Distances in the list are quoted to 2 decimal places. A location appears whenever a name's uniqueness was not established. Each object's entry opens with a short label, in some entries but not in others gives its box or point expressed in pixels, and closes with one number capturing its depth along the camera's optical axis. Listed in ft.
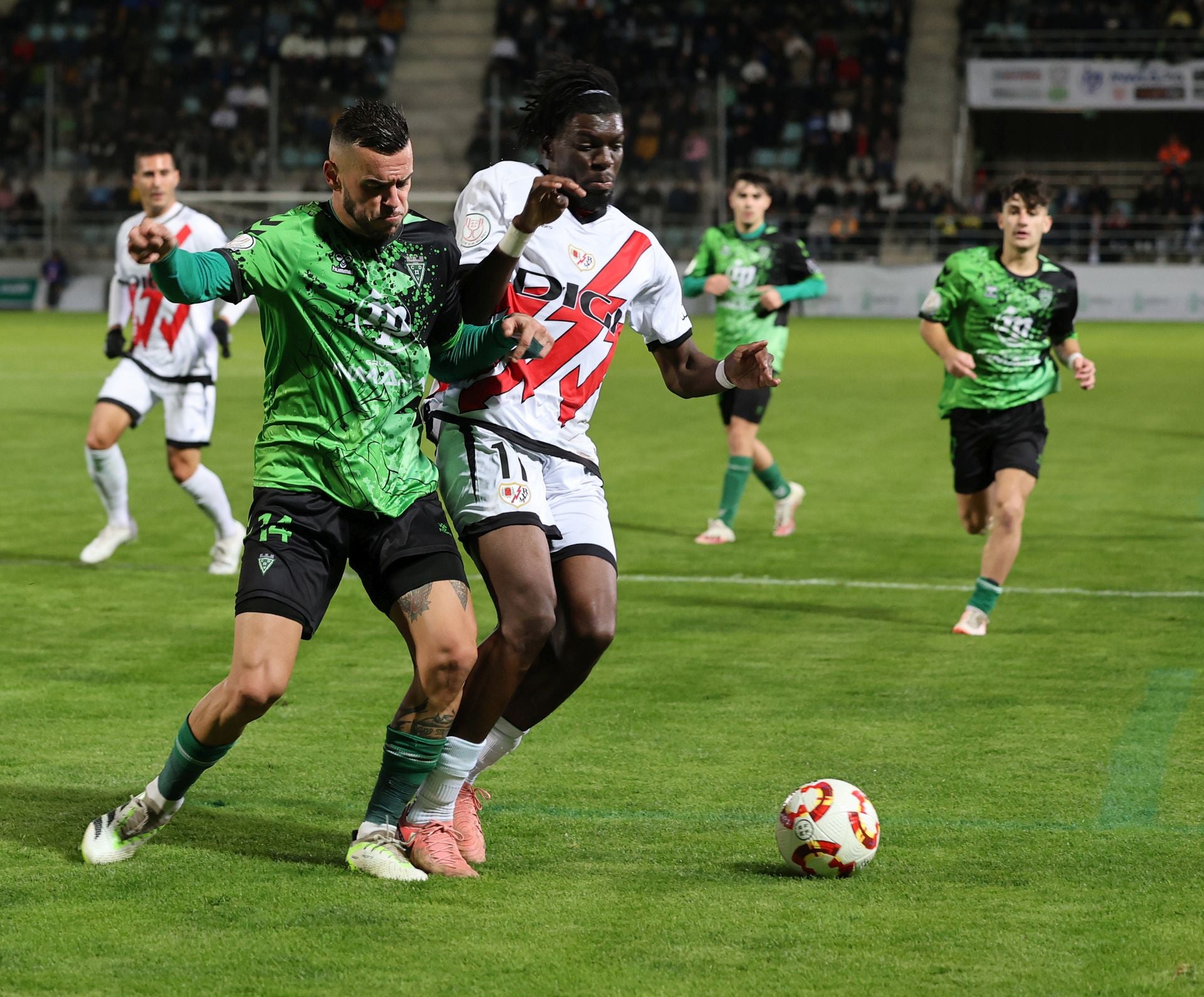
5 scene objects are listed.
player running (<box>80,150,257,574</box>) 60.03
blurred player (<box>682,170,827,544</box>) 70.20
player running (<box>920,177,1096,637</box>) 50.88
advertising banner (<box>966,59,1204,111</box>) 234.33
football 28.93
